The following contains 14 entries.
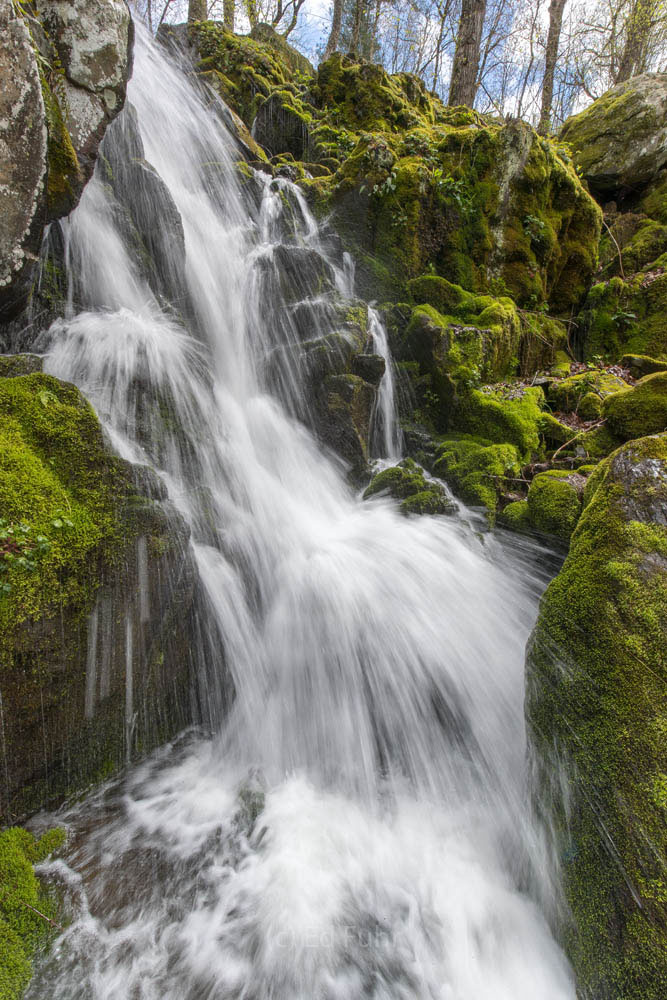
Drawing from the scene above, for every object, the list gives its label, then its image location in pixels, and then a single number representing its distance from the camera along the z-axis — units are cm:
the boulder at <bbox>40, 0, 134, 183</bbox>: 414
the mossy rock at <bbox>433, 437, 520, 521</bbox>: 584
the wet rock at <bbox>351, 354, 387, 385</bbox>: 661
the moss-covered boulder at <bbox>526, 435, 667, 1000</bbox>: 207
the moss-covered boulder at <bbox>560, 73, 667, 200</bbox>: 1024
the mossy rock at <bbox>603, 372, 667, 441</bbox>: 492
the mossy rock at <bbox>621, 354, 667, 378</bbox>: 712
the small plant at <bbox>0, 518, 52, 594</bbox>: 265
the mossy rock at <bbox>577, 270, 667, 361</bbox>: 838
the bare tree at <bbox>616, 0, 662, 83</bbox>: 1373
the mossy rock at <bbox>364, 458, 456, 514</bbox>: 549
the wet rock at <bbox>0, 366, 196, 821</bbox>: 272
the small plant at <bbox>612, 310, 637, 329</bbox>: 851
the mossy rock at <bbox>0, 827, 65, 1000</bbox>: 214
